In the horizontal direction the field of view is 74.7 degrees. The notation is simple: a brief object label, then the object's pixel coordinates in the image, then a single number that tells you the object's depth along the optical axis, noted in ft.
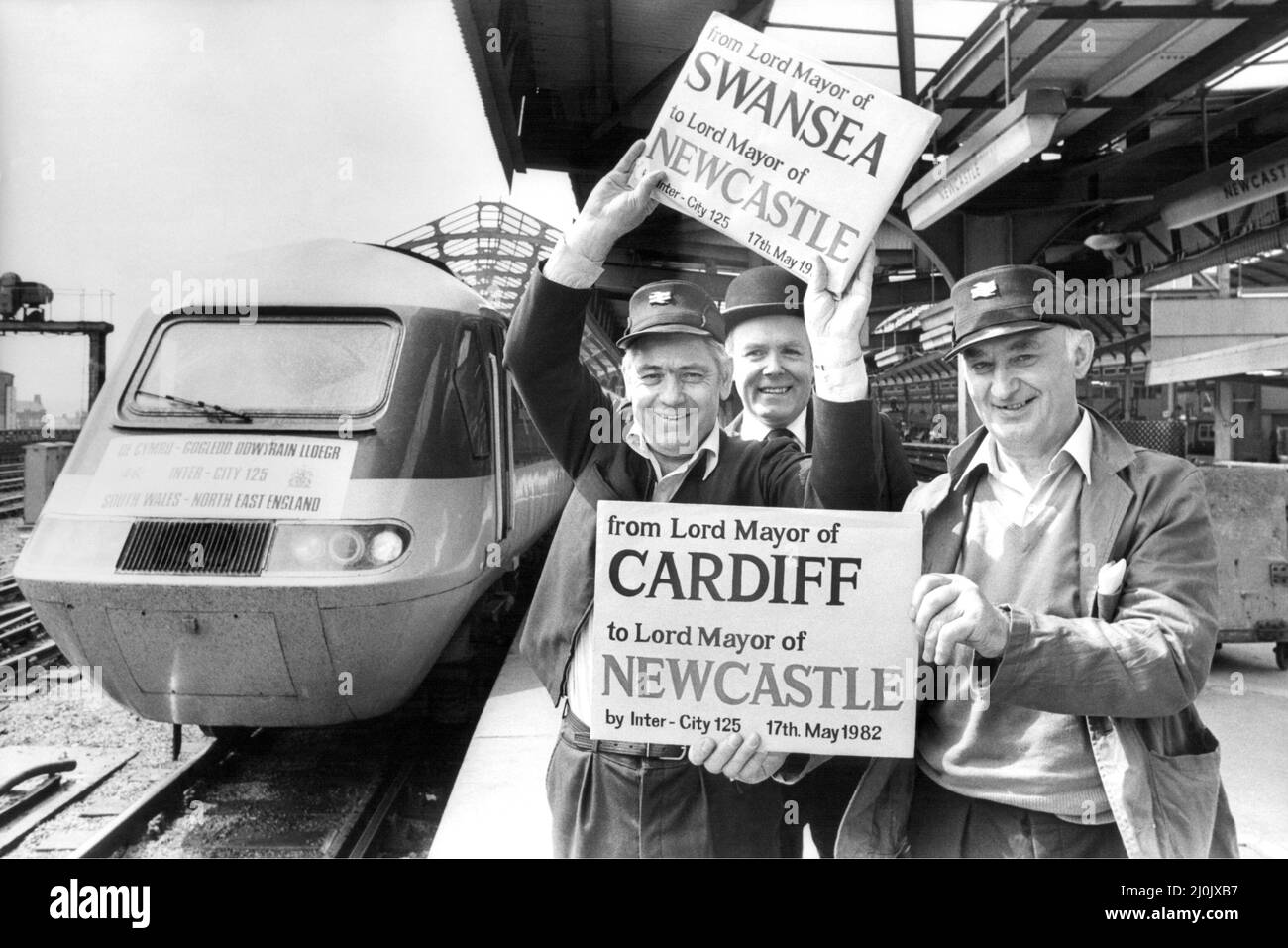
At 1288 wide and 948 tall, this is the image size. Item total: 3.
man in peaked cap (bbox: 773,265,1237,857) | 4.90
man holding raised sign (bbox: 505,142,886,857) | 5.75
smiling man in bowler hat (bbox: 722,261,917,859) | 7.15
